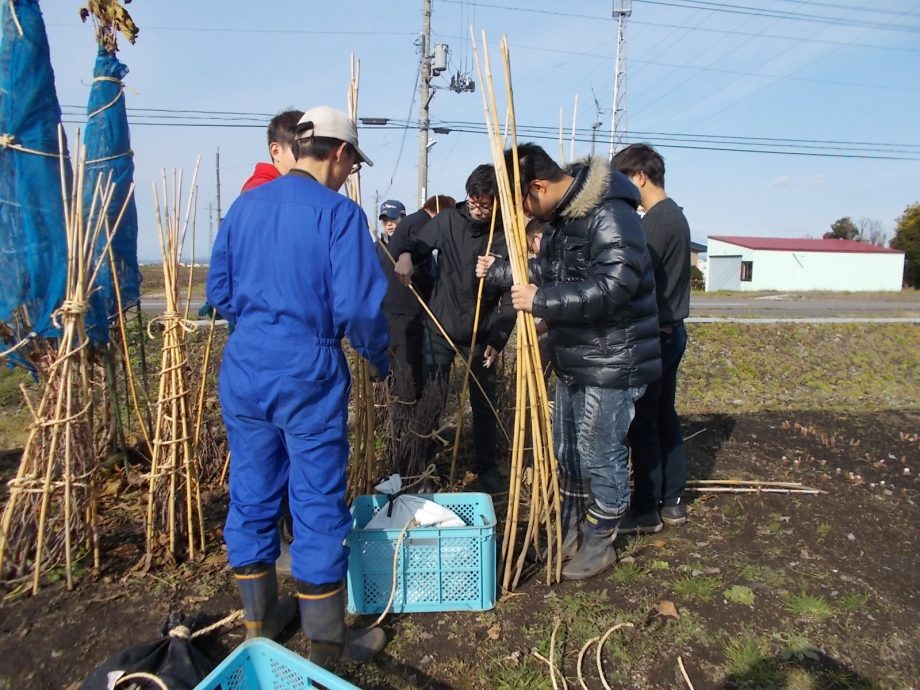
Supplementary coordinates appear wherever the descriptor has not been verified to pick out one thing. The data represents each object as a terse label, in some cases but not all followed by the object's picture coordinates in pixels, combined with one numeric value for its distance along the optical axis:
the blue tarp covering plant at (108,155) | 3.17
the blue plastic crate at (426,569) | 2.38
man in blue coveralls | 1.97
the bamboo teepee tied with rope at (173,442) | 2.76
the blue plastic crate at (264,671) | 1.54
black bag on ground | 1.96
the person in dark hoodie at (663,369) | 3.02
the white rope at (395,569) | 2.33
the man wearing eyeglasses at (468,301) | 3.55
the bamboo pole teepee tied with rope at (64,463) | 2.56
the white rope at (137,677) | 1.92
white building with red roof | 32.34
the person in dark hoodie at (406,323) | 3.85
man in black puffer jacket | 2.39
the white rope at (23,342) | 2.71
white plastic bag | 2.49
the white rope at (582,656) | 2.13
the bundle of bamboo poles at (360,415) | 2.83
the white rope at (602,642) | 2.15
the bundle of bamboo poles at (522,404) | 2.37
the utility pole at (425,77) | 18.64
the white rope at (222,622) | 2.26
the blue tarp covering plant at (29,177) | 2.84
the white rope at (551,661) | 2.12
